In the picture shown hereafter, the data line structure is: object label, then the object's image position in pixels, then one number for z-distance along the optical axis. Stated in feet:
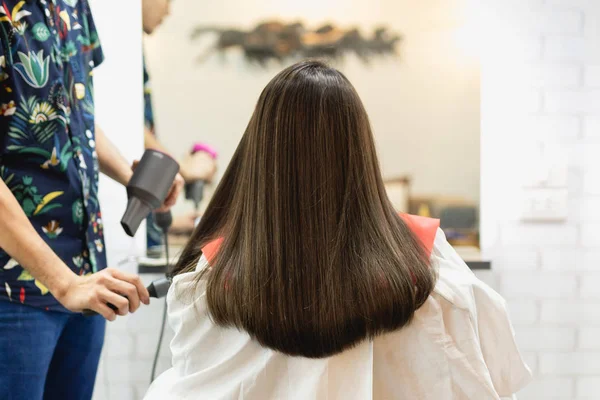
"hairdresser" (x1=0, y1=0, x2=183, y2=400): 3.59
